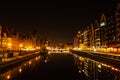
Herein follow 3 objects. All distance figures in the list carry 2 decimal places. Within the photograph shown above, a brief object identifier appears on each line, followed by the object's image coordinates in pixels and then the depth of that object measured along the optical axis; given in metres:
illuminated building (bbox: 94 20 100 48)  56.54
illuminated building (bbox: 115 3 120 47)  37.96
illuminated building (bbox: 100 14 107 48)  48.88
